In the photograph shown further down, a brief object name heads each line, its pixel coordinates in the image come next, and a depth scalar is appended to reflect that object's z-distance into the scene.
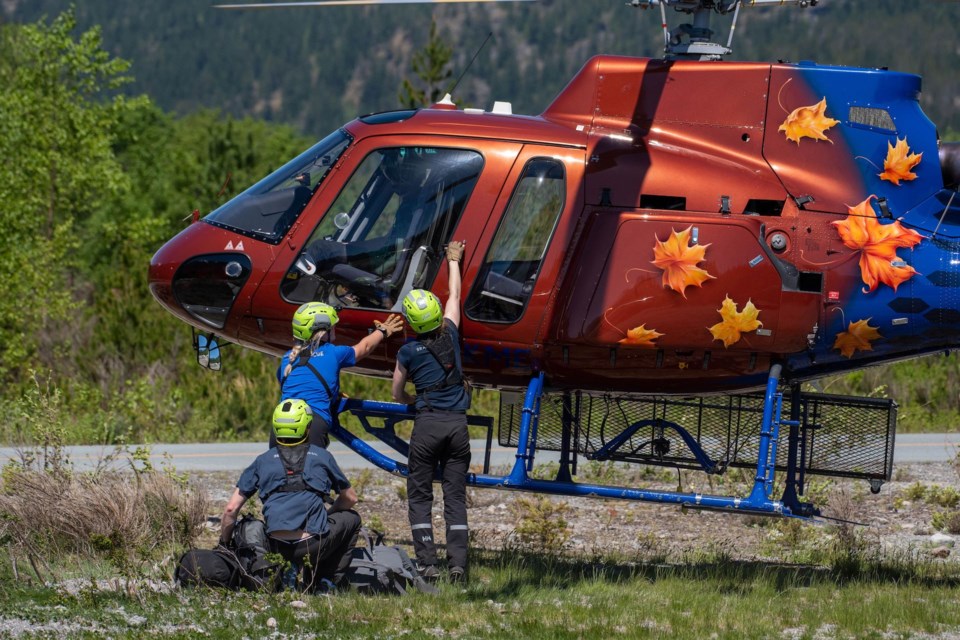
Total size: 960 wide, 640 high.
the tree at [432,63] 72.75
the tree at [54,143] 53.16
